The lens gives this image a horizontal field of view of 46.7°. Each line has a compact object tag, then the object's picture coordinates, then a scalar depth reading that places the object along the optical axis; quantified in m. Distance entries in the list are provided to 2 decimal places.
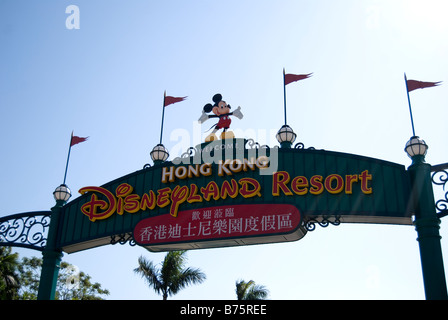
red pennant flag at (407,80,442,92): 12.95
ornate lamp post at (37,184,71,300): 14.14
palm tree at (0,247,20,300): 28.53
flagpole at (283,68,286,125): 14.11
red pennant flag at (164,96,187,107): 15.88
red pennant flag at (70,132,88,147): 16.58
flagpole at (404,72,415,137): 12.42
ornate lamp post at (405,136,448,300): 10.67
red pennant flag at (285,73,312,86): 14.47
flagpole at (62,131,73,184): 15.93
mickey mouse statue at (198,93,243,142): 14.16
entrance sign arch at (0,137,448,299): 11.94
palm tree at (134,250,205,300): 23.55
